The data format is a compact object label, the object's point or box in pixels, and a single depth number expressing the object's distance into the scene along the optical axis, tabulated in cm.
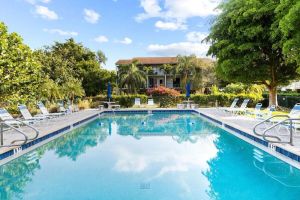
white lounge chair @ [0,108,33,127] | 622
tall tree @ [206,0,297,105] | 982
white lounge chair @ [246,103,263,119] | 757
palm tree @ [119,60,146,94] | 2101
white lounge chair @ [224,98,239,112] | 970
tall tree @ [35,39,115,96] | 1614
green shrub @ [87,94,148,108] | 1471
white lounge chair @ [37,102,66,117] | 830
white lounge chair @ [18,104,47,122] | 707
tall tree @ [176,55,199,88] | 2240
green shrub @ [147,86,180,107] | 1481
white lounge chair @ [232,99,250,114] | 912
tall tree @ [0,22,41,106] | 750
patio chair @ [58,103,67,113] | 1011
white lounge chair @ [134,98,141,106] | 1414
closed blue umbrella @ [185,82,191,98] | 1376
